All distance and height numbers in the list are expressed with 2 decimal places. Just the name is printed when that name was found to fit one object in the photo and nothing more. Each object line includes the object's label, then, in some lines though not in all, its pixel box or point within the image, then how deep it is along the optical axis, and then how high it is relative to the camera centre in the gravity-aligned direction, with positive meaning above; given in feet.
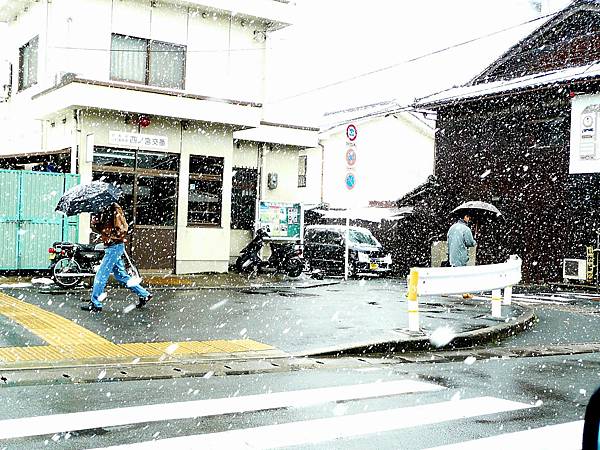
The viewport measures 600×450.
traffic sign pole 60.18 +5.00
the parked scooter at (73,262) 47.11 -3.67
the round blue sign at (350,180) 60.07 +3.14
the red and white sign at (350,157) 60.64 +5.18
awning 87.35 +0.43
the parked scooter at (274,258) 66.18 -4.21
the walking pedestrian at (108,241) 35.63 -1.61
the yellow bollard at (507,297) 43.34 -4.78
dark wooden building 73.82 +8.06
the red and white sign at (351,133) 61.31 +7.39
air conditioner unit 70.38 -4.74
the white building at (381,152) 124.47 +11.94
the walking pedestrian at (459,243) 48.06 -1.64
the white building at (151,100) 58.49 +9.52
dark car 72.18 -3.79
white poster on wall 69.56 +8.99
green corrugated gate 52.65 -0.78
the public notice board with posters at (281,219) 71.31 -0.47
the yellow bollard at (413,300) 30.27 -3.59
